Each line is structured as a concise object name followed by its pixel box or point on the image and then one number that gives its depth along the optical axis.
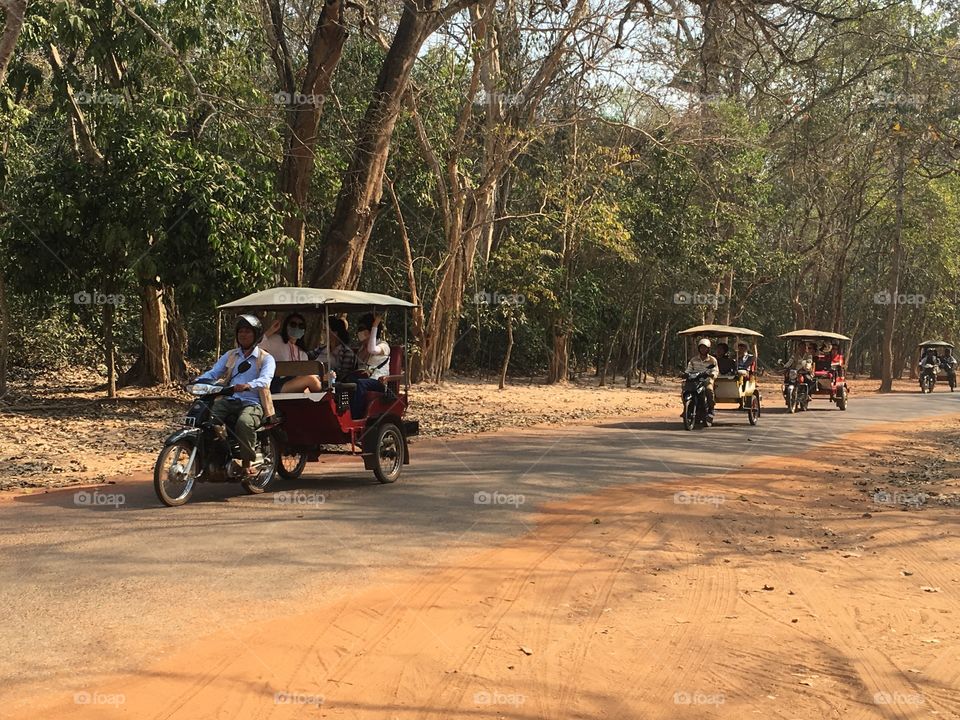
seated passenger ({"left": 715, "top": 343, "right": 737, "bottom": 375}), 20.55
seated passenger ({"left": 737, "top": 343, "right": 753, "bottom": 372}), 20.64
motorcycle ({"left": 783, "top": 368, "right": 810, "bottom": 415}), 23.89
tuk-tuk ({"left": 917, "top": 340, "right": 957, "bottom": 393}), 37.09
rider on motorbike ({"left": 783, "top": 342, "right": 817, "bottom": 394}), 24.25
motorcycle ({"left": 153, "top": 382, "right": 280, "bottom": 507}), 9.10
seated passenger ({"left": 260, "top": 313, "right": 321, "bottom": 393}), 10.93
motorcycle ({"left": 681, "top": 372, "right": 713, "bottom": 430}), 18.61
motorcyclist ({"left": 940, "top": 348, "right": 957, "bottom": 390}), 39.25
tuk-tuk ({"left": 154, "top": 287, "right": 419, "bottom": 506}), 9.31
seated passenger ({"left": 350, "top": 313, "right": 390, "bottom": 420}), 11.05
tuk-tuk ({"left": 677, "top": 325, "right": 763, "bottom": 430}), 18.69
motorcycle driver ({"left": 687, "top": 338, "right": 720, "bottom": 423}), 18.86
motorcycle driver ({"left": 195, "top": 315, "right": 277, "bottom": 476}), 9.55
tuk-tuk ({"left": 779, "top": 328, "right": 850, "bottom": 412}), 25.08
